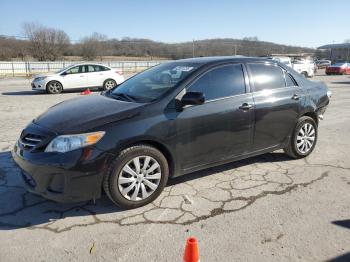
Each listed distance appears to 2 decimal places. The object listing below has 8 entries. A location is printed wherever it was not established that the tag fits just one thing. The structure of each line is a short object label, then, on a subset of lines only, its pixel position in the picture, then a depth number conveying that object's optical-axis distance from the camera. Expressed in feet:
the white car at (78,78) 50.08
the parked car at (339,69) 108.58
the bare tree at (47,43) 181.16
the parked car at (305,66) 84.55
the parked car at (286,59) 79.64
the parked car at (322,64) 179.26
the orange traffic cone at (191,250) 7.63
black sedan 11.25
